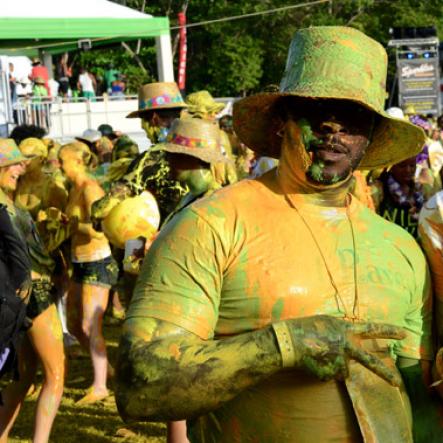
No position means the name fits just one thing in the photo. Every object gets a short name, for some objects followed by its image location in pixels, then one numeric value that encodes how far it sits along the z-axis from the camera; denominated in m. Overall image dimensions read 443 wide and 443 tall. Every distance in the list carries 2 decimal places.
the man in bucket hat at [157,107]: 6.64
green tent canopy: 16.41
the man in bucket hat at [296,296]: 1.93
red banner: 27.35
